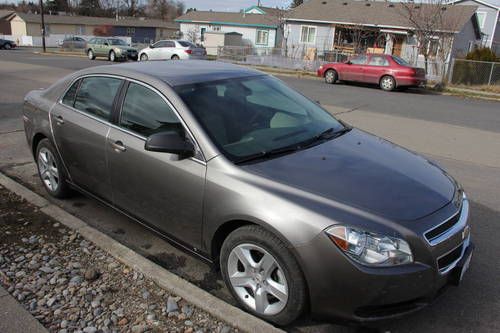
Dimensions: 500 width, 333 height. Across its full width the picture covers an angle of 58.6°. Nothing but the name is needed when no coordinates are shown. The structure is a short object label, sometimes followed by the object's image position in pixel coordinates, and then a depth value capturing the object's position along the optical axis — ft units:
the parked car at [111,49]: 105.19
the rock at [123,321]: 9.67
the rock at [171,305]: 10.05
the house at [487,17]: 134.00
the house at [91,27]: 238.07
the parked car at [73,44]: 171.01
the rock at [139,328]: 9.43
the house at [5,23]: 253.24
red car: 61.16
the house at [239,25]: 162.50
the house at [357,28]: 106.22
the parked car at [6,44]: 171.94
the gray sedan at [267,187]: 8.64
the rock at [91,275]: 11.30
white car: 90.78
